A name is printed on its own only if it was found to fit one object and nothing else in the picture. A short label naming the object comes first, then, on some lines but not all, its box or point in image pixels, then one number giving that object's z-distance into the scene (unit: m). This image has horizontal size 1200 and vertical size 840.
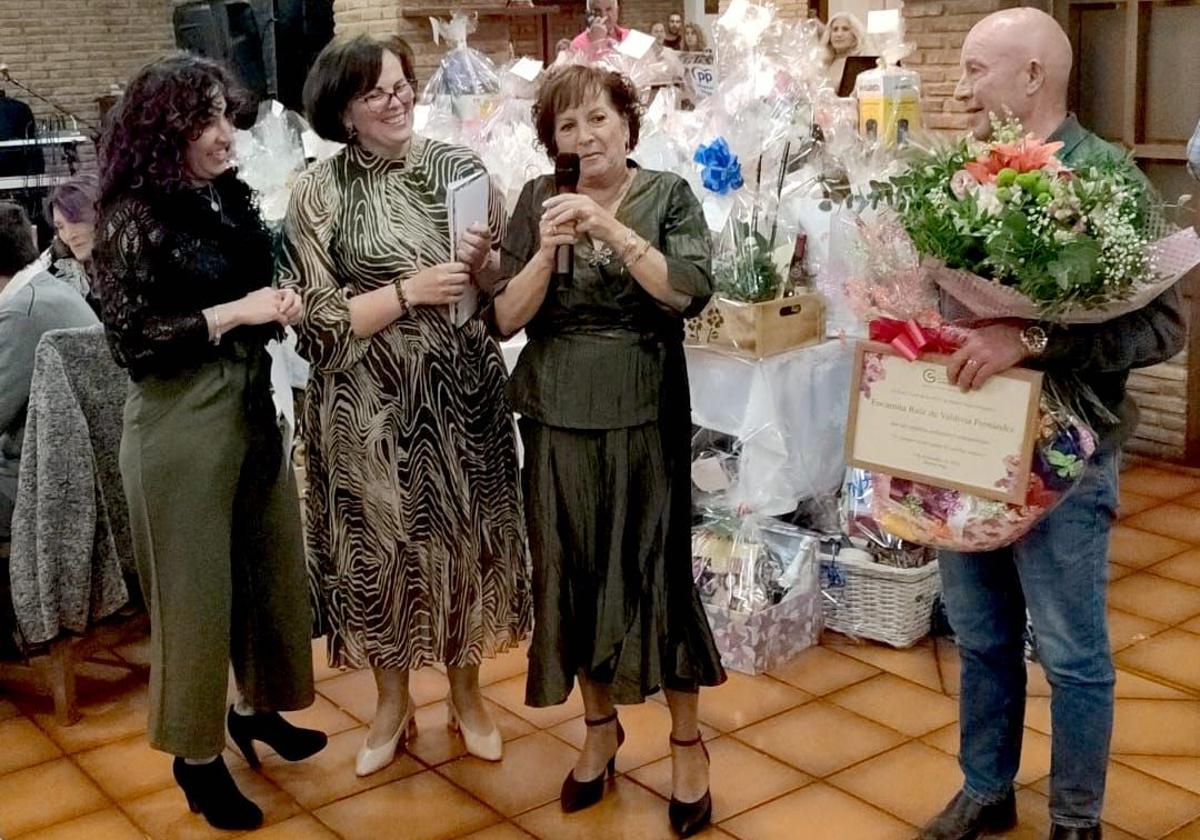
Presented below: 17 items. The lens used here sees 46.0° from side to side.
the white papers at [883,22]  4.23
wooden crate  3.38
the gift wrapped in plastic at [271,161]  4.29
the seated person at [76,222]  3.83
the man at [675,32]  8.88
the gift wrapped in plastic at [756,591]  3.37
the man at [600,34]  4.38
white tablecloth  3.43
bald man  2.12
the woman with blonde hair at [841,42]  5.25
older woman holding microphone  2.39
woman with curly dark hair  2.49
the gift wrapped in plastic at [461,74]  4.98
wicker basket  3.44
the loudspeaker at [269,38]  7.32
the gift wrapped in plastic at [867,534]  3.49
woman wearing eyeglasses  2.60
